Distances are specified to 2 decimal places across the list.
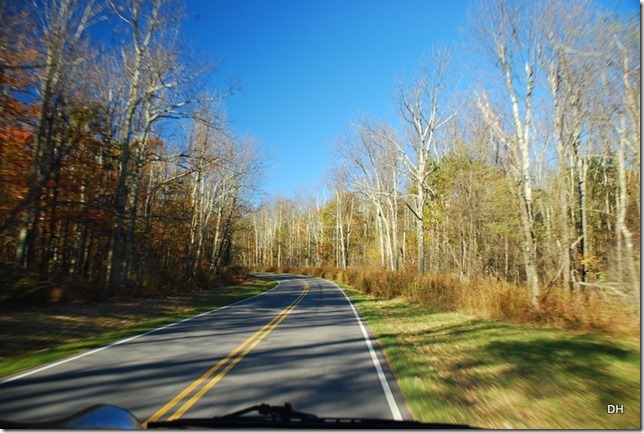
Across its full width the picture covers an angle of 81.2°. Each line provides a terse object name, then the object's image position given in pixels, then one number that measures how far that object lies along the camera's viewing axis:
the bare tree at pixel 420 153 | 24.95
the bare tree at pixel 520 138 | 13.98
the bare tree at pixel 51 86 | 14.51
